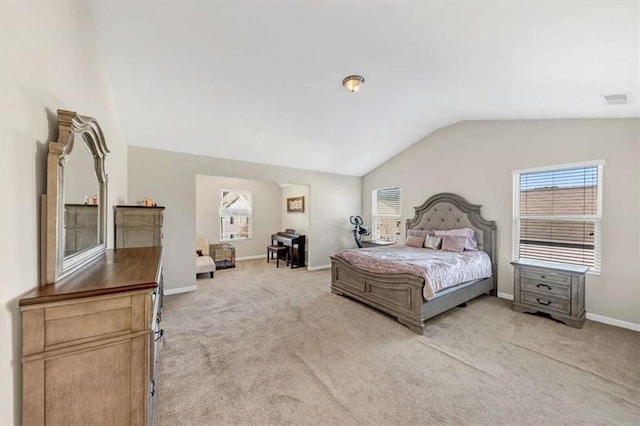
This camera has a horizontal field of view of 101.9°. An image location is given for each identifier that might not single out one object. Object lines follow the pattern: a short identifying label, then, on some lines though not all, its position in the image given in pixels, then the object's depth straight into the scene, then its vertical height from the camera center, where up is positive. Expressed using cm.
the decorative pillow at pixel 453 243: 432 -54
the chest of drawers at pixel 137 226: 304 -20
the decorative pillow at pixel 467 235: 435 -40
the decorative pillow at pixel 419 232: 500 -41
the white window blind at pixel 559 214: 343 -2
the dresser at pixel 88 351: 97 -58
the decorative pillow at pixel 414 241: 490 -57
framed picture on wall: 746 +19
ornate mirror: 116 +7
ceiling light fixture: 304 +154
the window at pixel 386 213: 610 -4
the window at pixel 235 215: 748 -13
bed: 309 -99
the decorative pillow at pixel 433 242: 459 -54
